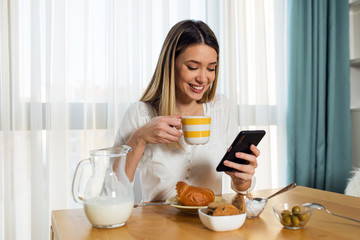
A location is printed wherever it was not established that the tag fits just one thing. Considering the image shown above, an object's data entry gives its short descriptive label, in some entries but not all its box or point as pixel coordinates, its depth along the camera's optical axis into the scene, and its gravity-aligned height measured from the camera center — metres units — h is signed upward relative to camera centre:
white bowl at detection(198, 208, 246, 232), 0.77 -0.25
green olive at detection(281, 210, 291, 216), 0.83 -0.24
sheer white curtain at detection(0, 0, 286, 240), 1.79 +0.19
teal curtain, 2.63 +0.13
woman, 1.38 +0.02
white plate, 0.90 -0.25
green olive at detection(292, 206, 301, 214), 0.82 -0.23
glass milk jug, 0.80 -0.18
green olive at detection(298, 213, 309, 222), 0.81 -0.25
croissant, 0.92 -0.22
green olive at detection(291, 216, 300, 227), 0.81 -0.26
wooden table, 0.77 -0.28
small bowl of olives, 0.81 -0.25
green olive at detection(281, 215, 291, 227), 0.82 -0.26
